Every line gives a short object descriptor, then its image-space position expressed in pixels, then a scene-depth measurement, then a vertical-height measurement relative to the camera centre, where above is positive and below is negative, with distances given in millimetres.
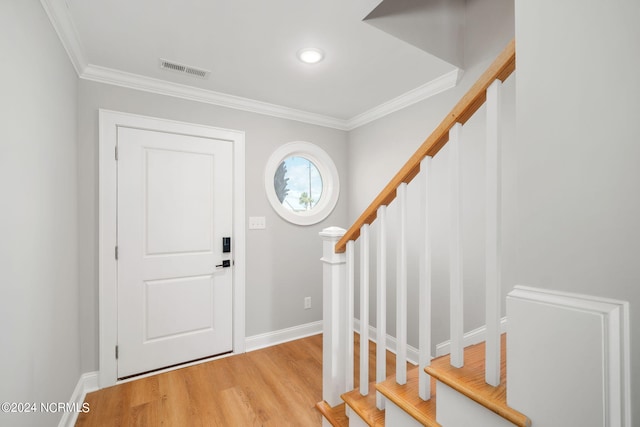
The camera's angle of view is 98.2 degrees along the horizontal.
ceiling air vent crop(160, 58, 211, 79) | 1966 +1069
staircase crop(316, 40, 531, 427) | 826 -462
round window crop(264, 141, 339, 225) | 2789 +336
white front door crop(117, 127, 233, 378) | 2131 -286
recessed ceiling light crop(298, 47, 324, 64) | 1837 +1083
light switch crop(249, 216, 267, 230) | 2650 -89
